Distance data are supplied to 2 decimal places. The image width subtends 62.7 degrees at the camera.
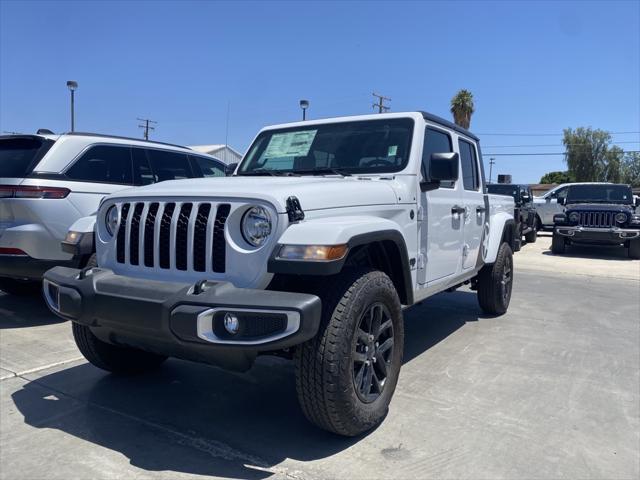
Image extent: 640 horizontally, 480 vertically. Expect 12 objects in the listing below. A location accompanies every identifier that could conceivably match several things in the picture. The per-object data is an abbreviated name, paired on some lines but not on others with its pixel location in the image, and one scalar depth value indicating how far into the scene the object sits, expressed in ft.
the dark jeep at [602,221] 40.68
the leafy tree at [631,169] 176.04
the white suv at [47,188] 16.53
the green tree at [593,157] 172.55
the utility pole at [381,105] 114.85
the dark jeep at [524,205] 47.96
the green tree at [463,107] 112.88
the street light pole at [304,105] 61.00
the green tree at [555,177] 209.49
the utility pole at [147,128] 148.68
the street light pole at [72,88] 74.54
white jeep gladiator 8.01
